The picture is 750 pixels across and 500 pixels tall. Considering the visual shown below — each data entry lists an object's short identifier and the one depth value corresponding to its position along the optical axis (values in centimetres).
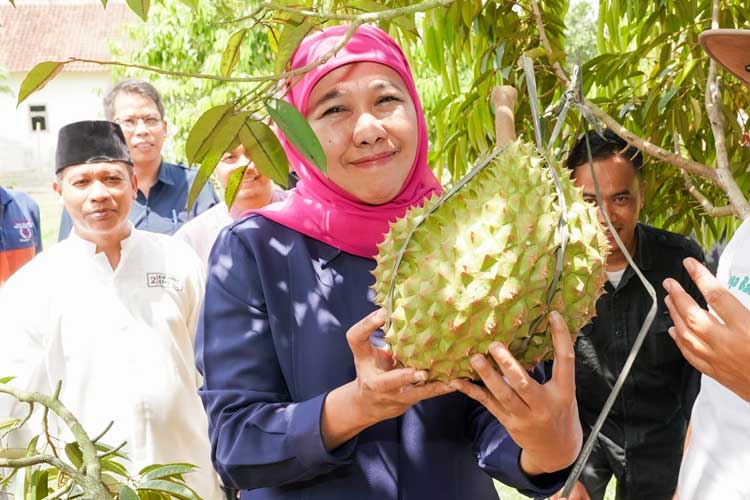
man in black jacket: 284
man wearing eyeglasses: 423
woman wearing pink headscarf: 151
